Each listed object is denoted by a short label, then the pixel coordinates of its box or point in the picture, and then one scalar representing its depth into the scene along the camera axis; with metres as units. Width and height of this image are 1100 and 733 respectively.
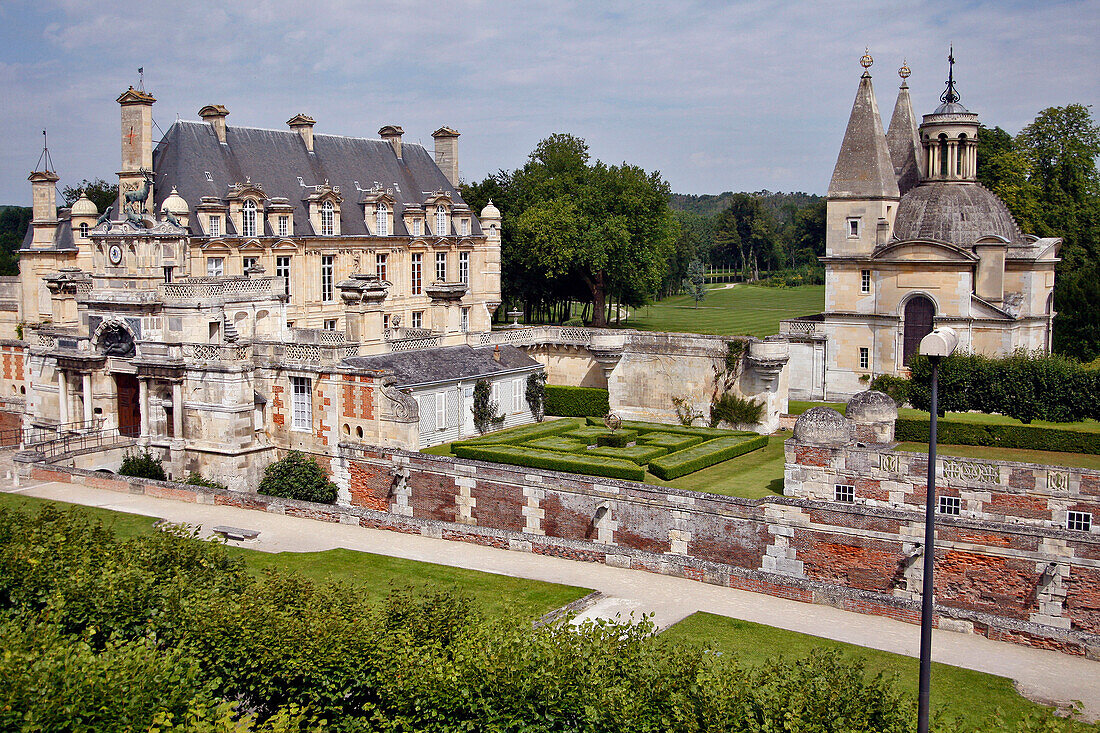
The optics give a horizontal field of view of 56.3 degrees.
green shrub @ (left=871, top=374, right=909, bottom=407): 37.00
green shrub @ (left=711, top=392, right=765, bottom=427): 37.25
